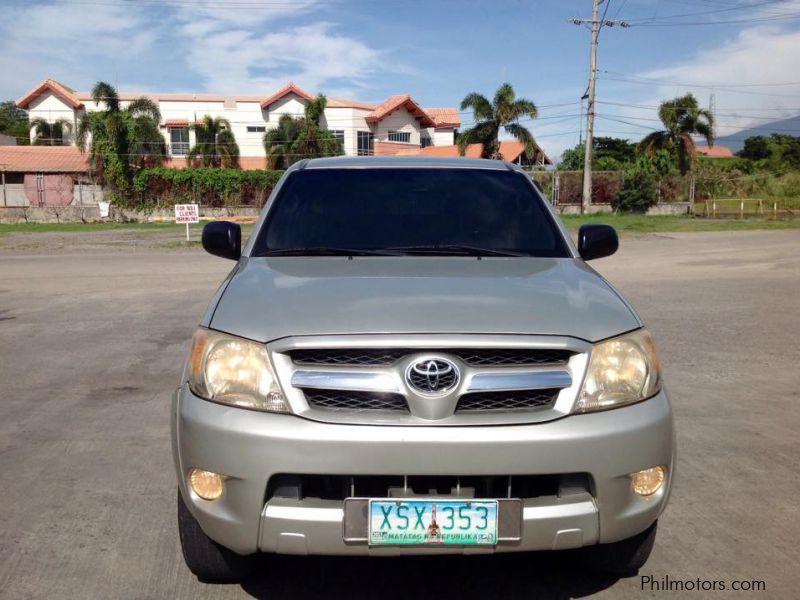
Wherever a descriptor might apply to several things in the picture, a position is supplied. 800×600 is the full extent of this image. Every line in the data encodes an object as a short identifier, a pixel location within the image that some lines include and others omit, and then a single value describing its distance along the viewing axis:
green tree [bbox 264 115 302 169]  49.50
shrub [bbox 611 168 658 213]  40.78
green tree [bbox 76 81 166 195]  43.41
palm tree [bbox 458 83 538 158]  45.88
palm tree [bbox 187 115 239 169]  51.53
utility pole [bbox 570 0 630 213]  38.06
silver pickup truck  2.49
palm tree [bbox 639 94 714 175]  44.47
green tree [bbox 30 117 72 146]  58.12
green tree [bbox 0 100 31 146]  79.60
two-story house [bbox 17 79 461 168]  56.78
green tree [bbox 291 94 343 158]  49.38
